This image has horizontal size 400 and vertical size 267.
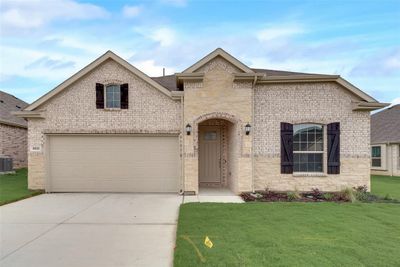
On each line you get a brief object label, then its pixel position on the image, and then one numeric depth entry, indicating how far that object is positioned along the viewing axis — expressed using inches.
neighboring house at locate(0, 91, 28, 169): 733.3
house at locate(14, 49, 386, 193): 433.1
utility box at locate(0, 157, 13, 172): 656.4
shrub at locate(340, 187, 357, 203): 382.0
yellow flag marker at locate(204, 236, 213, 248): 199.6
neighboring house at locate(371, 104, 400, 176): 740.6
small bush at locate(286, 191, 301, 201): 394.6
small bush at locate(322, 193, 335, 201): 398.9
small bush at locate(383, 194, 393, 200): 394.8
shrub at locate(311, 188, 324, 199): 410.4
